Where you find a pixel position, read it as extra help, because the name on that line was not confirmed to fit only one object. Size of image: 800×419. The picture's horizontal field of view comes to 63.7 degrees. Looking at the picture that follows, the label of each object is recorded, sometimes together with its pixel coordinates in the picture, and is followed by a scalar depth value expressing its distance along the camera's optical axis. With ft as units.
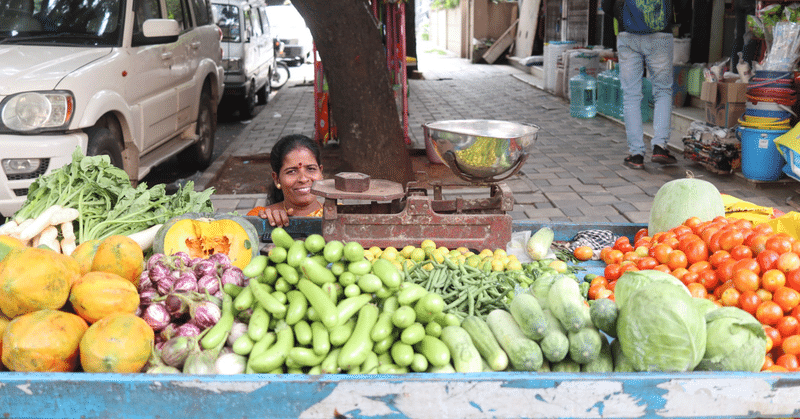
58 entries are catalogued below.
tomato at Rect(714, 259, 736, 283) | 7.86
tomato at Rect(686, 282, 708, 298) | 7.73
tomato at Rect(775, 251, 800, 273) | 7.38
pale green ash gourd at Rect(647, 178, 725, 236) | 10.01
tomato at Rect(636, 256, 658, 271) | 8.61
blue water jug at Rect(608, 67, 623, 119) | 32.65
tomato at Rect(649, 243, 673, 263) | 8.64
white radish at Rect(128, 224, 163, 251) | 9.57
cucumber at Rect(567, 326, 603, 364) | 5.92
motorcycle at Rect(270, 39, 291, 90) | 54.19
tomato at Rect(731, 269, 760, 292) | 7.37
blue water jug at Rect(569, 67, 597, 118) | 34.12
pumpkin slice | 9.11
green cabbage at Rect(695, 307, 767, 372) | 5.87
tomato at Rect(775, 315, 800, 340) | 6.91
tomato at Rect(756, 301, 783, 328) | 7.02
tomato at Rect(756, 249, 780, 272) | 7.49
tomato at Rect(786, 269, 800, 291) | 7.27
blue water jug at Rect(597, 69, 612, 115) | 33.73
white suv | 14.71
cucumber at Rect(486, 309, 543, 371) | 5.94
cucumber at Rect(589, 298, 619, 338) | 6.14
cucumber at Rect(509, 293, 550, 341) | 6.00
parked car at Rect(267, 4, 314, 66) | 68.90
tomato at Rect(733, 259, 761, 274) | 7.48
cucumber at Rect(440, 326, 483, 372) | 5.97
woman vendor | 12.15
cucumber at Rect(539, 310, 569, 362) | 5.94
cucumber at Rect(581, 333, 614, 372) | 6.00
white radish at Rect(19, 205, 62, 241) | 9.00
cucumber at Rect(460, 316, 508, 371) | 6.05
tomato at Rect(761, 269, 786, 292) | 7.31
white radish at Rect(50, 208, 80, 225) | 9.30
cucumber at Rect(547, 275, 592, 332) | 6.11
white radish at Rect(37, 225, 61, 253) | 9.19
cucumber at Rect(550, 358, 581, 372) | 6.14
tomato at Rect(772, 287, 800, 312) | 7.11
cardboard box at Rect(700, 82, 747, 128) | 21.81
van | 35.06
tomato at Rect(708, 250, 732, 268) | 8.10
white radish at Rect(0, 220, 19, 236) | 9.15
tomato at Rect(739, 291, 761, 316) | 7.20
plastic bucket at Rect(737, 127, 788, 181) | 19.42
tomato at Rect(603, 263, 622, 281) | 8.65
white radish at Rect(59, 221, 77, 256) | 9.36
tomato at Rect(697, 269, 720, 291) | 8.09
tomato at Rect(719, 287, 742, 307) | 7.45
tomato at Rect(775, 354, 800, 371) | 6.49
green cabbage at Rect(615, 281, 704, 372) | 5.59
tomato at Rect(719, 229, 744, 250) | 8.17
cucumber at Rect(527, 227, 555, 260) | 9.59
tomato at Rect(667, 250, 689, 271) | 8.41
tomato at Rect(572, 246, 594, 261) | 9.97
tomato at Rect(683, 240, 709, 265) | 8.41
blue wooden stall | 5.62
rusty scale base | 9.70
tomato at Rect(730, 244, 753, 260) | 7.88
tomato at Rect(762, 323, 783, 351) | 6.88
